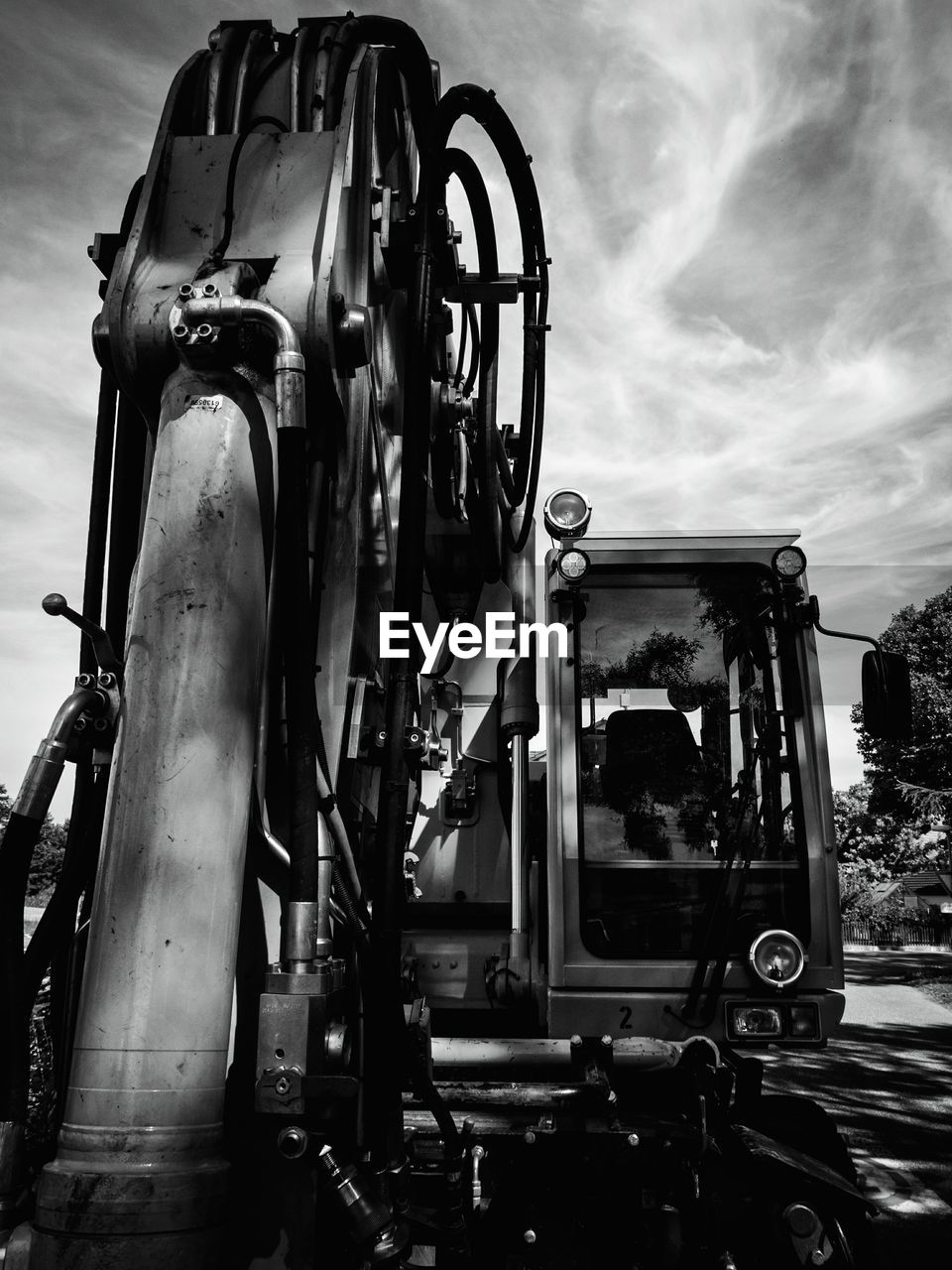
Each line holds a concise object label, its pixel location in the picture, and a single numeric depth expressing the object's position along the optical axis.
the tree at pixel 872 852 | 38.31
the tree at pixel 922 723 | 28.41
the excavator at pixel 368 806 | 1.70
